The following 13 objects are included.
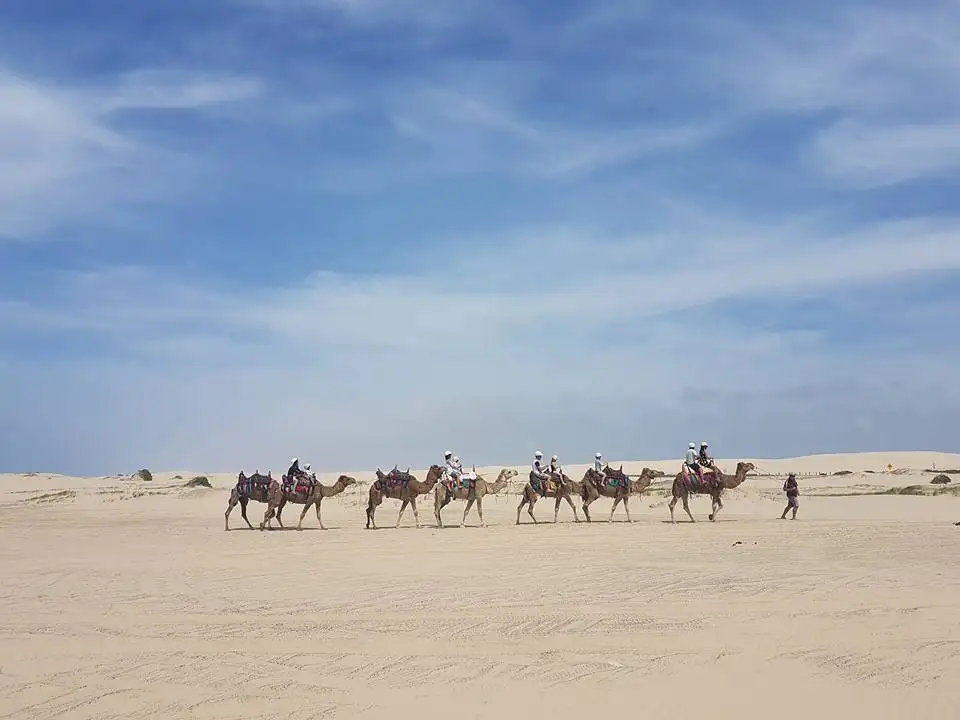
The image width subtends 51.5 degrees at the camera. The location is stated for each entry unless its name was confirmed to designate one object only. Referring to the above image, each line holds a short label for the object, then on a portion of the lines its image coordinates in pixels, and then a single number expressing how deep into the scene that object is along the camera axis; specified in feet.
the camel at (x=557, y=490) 102.58
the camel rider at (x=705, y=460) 102.27
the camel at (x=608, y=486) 103.50
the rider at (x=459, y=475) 100.89
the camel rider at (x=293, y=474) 99.25
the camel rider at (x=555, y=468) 103.89
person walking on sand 99.40
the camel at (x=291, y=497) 97.71
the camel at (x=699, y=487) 100.78
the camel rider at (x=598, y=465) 104.42
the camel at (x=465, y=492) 99.50
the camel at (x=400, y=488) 99.60
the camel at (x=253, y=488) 98.48
